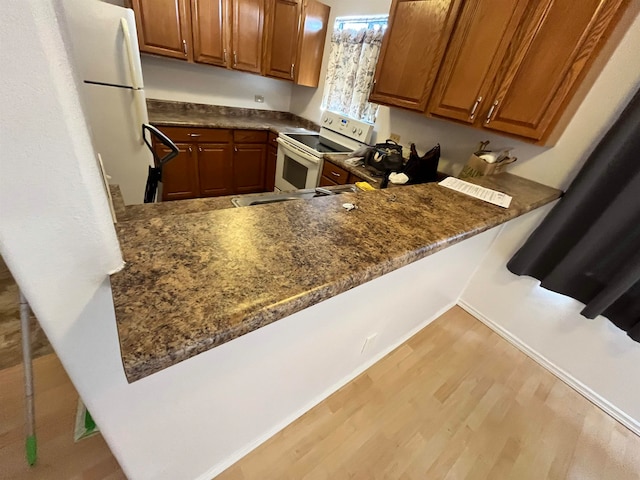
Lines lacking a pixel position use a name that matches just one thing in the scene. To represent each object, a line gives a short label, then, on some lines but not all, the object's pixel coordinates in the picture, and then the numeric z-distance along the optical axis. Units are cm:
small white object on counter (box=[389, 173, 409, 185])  168
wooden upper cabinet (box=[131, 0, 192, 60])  217
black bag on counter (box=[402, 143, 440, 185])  181
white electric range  247
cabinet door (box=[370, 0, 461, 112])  160
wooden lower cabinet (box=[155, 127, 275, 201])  267
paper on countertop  121
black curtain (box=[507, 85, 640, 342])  125
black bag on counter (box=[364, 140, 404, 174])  192
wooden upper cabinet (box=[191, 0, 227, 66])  234
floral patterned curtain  254
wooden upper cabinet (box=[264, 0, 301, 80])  261
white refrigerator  159
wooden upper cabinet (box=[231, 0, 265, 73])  250
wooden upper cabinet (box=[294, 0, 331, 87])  269
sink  113
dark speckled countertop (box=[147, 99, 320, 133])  263
